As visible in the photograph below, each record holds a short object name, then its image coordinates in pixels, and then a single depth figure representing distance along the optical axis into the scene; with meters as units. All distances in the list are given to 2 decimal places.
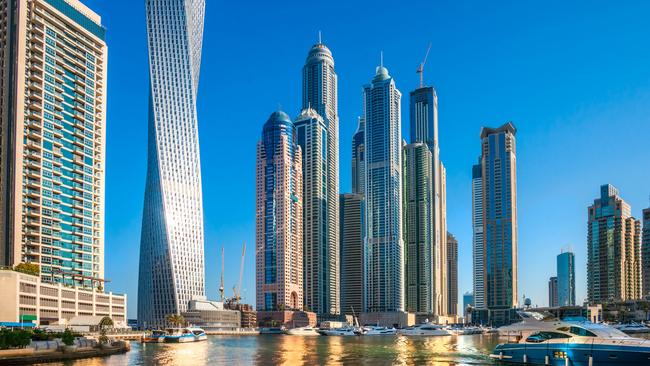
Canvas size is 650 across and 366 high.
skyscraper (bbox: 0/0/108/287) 162.75
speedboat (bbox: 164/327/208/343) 164.38
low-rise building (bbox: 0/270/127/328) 136.00
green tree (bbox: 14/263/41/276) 145.88
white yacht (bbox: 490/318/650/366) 66.12
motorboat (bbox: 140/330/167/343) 166.38
